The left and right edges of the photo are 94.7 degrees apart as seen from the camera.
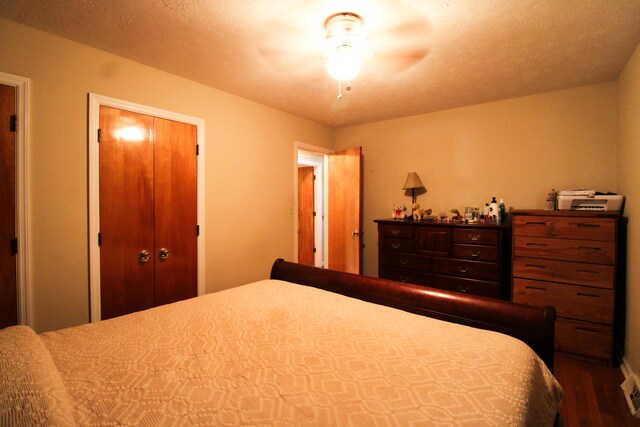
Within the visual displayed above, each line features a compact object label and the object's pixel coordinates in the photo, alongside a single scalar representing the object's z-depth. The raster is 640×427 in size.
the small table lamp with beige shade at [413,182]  3.77
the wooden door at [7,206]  1.86
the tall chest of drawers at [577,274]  2.37
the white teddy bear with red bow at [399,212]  3.86
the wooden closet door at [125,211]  2.29
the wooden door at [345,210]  4.07
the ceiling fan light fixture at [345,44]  1.80
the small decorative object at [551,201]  2.84
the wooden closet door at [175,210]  2.61
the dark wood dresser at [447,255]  2.90
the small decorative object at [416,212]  3.56
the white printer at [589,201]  2.43
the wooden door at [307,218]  5.84
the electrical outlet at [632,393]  1.86
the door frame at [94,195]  2.20
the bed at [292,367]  0.82
